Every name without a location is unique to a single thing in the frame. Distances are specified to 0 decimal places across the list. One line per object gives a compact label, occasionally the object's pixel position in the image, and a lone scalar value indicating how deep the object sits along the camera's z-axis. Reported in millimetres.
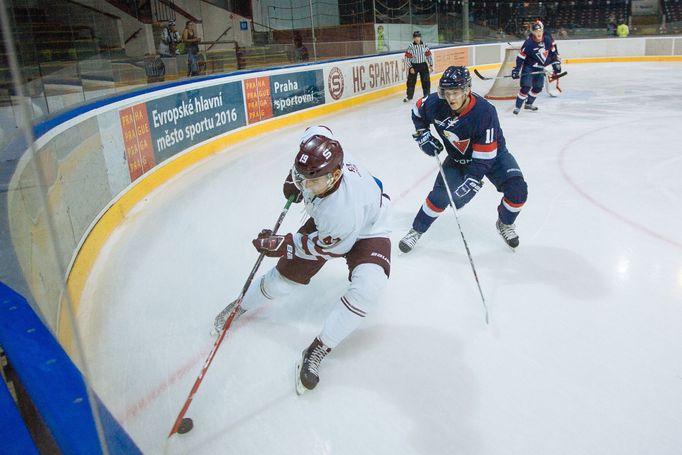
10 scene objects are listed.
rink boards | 1938
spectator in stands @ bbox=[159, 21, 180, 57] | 7535
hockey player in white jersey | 1846
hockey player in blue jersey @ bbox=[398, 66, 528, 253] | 2873
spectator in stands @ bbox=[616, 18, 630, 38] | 15766
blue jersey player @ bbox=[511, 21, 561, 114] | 7875
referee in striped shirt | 9602
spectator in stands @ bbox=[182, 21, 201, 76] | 6481
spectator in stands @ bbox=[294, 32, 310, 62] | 8312
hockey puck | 1813
